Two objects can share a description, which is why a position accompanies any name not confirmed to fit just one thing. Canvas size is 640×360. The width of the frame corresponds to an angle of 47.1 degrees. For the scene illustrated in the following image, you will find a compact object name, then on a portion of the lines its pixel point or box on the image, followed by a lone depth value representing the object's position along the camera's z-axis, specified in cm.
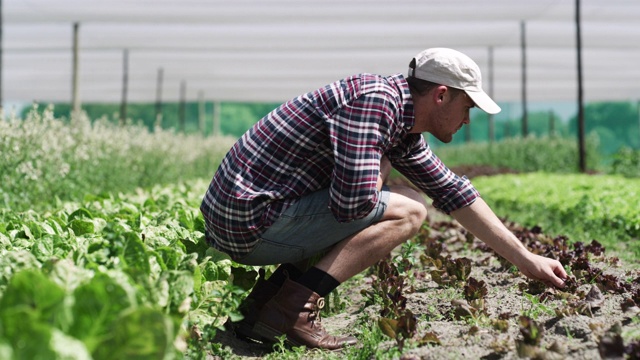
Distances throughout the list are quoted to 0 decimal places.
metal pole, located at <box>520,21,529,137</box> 1832
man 301
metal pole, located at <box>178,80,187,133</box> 2701
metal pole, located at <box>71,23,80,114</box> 1440
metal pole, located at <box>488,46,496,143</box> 2203
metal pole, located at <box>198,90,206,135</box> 2725
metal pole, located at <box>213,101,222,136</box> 2719
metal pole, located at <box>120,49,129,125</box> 2066
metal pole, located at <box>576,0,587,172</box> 1377
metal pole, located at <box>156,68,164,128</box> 2345
